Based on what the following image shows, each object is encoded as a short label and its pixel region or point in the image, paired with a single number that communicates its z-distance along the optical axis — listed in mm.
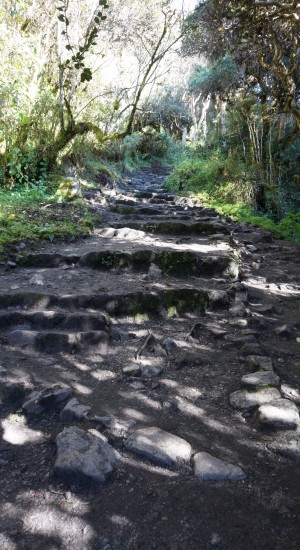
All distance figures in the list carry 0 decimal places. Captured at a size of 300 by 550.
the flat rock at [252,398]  2373
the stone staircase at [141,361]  1992
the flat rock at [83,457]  1768
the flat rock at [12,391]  2367
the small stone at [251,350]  2979
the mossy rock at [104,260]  4953
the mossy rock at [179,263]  4875
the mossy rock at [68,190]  8141
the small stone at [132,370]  2770
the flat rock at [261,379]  2504
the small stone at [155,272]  4623
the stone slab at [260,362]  2749
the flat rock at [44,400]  2260
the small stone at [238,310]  3826
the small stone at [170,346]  3136
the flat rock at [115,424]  2124
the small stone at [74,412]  2189
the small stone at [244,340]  3189
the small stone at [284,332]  3461
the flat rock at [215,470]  1814
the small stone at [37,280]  4172
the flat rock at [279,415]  2148
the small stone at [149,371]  2767
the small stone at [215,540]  1477
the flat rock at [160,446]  1926
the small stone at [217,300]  3965
